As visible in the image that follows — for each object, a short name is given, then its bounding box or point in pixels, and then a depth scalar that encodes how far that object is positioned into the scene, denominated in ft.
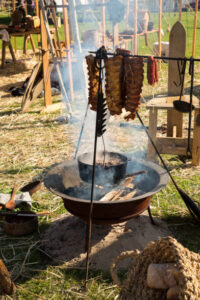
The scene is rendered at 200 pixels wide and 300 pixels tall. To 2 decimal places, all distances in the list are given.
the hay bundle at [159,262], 7.00
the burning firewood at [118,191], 12.31
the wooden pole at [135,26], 32.78
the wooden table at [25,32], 42.81
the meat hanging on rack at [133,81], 10.72
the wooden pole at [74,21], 25.76
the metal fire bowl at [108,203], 10.83
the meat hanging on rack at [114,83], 10.59
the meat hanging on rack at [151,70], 11.98
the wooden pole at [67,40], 28.09
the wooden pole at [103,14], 29.30
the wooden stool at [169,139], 18.43
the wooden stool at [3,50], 43.15
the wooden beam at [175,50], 18.93
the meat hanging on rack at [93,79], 11.13
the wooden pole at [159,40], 36.69
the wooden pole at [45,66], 27.14
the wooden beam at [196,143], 18.73
